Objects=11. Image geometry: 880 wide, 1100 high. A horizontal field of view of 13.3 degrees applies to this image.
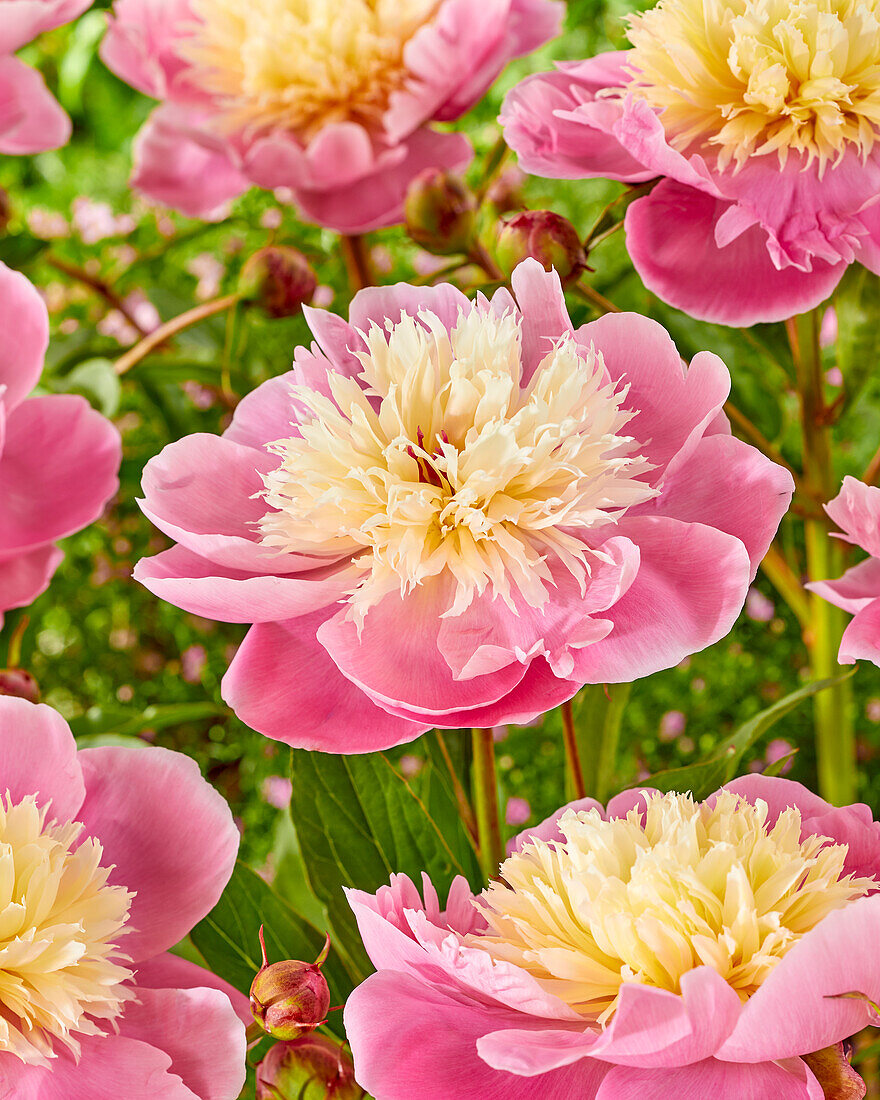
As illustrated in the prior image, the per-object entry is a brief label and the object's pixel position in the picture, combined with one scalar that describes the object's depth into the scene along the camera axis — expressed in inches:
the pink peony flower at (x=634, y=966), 32.4
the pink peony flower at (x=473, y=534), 34.7
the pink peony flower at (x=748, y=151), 36.8
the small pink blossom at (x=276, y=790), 47.5
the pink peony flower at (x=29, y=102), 42.3
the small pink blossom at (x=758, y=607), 48.6
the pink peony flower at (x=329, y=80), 41.4
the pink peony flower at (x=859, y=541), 35.1
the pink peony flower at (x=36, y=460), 39.5
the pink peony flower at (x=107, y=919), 34.6
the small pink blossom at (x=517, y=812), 46.9
